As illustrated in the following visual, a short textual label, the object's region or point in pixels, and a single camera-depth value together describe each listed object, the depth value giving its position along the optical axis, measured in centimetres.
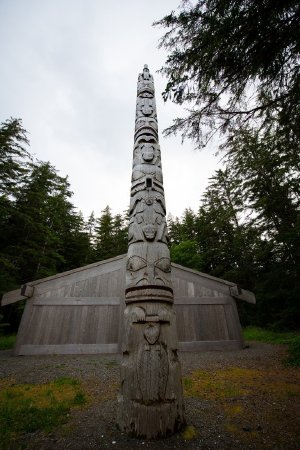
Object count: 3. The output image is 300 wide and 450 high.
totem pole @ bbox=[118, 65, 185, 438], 263
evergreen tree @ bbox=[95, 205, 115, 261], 2274
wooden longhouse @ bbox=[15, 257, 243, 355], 930
